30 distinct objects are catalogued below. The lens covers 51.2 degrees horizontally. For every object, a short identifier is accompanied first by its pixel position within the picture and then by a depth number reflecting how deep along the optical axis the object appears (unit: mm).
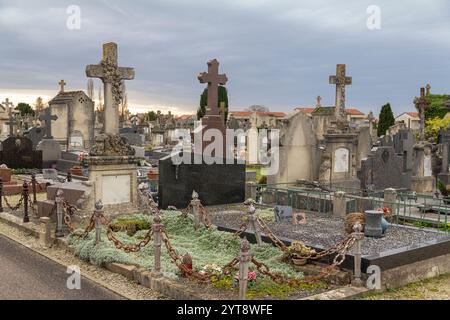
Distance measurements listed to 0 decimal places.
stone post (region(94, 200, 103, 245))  8922
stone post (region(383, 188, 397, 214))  12797
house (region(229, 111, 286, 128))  92000
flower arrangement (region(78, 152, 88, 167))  23675
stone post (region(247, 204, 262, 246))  8672
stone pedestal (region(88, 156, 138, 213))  11719
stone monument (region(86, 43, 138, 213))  11820
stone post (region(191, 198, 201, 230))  10711
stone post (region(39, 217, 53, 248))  10336
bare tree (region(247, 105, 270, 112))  93550
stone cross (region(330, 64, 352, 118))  19234
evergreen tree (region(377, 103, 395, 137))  63000
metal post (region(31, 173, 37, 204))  14843
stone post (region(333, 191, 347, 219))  12338
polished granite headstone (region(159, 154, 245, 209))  13406
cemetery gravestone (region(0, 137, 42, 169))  23688
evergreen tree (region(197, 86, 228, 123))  63781
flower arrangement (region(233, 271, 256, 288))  7139
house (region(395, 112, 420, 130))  97494
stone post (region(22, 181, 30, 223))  12095
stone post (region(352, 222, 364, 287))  7305
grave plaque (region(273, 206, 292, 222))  11566
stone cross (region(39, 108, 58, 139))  29980
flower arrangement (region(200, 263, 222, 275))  7493
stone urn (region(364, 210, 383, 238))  9422
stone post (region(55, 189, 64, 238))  10625
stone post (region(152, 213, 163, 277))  7457
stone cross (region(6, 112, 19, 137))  33344
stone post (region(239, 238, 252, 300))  6125
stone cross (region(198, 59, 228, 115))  17047
